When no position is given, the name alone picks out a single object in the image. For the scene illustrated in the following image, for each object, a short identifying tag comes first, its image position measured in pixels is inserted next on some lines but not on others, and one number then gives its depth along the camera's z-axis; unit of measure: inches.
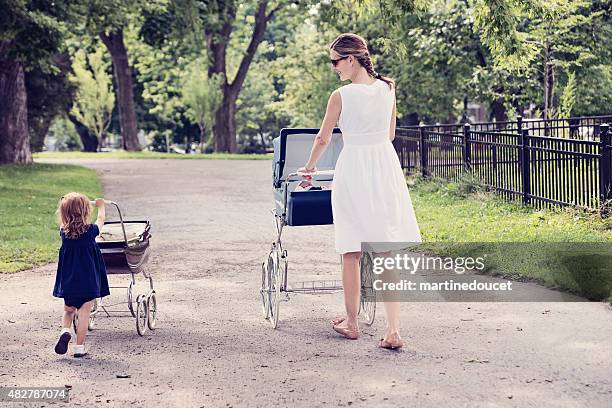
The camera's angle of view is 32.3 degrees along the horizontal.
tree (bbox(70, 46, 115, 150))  2263.9
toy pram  302.5
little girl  277.3
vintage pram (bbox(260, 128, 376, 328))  294.8
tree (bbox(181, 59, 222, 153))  1850.4
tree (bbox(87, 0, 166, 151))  1702.8
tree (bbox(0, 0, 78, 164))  858.8
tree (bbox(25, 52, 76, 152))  1370.6
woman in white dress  275.1
